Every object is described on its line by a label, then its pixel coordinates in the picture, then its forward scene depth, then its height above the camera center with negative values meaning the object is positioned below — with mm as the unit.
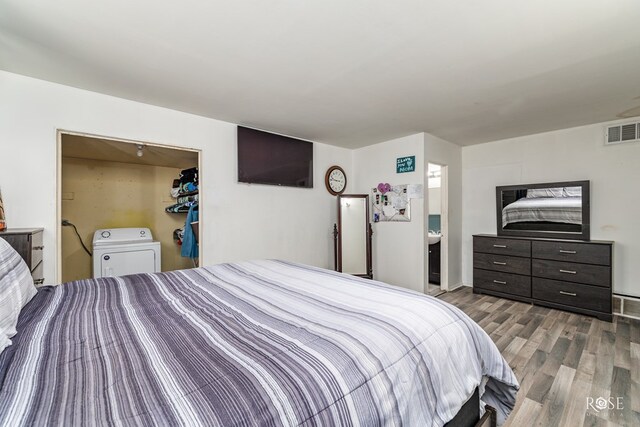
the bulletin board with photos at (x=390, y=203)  3744 +131
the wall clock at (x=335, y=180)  4164 +518
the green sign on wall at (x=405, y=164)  3650 +672
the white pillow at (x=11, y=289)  891 -310
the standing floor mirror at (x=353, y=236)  4062 -365
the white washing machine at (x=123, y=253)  2967 -458
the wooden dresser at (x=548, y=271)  2926 -743
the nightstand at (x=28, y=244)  1673 -197
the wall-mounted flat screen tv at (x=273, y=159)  3236 +705
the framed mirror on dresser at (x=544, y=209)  3295 +34
